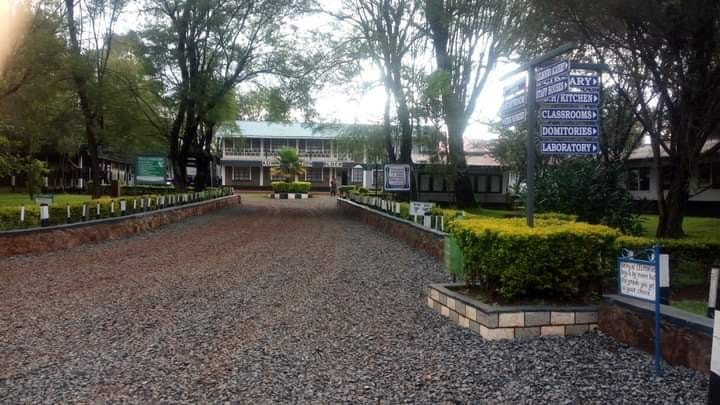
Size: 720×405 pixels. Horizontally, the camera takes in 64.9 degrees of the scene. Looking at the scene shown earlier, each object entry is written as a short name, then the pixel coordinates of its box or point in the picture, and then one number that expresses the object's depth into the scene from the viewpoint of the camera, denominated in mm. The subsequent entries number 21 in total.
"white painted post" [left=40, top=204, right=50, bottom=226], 12211
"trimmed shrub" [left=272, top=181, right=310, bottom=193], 44781
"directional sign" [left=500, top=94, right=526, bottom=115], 6262
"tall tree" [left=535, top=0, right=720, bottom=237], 9922
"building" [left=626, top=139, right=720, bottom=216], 23766
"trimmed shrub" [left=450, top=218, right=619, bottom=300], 5504
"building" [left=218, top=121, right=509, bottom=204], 56344
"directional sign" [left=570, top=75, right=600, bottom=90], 6797
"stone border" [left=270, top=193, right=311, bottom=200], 43559
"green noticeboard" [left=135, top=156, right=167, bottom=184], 21672
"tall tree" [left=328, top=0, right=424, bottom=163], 20797
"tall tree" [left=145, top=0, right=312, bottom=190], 24500
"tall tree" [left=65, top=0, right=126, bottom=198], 18609
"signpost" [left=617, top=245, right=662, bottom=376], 4441
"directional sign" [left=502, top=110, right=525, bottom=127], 6238
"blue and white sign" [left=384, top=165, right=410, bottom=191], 20562
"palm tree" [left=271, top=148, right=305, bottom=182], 48969
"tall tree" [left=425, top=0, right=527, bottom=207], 17516
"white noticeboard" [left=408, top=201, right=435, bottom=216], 13711
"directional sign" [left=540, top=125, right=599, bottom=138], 6410
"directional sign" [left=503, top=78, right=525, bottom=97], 6363
